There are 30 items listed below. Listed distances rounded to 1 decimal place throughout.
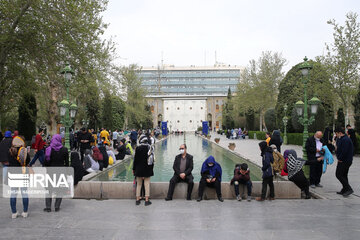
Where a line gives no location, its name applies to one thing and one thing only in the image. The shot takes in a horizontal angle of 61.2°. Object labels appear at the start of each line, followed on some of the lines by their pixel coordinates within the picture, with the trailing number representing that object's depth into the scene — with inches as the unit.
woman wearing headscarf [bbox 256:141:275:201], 280.8
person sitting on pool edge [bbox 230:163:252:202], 283.9
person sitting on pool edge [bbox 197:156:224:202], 281.7
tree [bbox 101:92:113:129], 1451.8
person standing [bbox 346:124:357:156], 515.7
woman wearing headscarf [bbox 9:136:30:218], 223.0
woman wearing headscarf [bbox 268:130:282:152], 382.8
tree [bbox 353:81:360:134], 761.5
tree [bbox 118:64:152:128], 1796.3
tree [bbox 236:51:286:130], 1567.4
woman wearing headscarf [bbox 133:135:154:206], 271.3
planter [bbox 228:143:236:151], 781.1
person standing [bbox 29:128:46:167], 457.7
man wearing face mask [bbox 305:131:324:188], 329.1
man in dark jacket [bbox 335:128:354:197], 287.9
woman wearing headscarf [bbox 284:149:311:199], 289.9
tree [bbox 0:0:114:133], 485.4
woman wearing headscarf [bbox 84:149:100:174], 390.6
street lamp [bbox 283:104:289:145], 1050.0
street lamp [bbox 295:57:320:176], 373.4
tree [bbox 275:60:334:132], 895.1
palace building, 3319.4
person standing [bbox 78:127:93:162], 469.1
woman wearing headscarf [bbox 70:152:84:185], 275.3
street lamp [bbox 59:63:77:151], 414.6
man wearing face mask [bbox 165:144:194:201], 284.3
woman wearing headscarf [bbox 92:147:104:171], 415.5
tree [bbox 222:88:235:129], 2135.1
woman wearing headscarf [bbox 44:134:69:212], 243.3
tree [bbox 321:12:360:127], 847.1
